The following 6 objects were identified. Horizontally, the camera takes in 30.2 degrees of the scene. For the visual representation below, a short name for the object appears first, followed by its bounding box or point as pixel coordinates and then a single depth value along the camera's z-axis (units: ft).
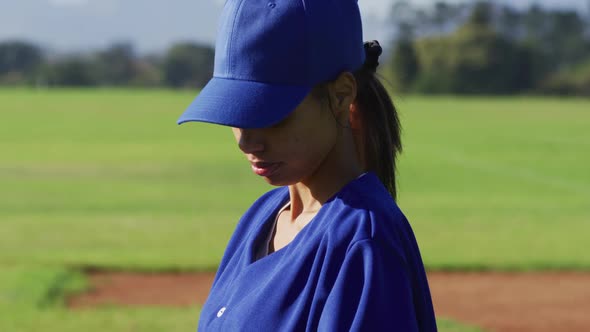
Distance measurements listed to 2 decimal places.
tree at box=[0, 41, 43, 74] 245.04
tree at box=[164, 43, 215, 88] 241.20
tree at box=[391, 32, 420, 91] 188.80
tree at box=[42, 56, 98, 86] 247.91
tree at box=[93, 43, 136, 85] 263.49
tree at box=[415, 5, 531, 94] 232.94
